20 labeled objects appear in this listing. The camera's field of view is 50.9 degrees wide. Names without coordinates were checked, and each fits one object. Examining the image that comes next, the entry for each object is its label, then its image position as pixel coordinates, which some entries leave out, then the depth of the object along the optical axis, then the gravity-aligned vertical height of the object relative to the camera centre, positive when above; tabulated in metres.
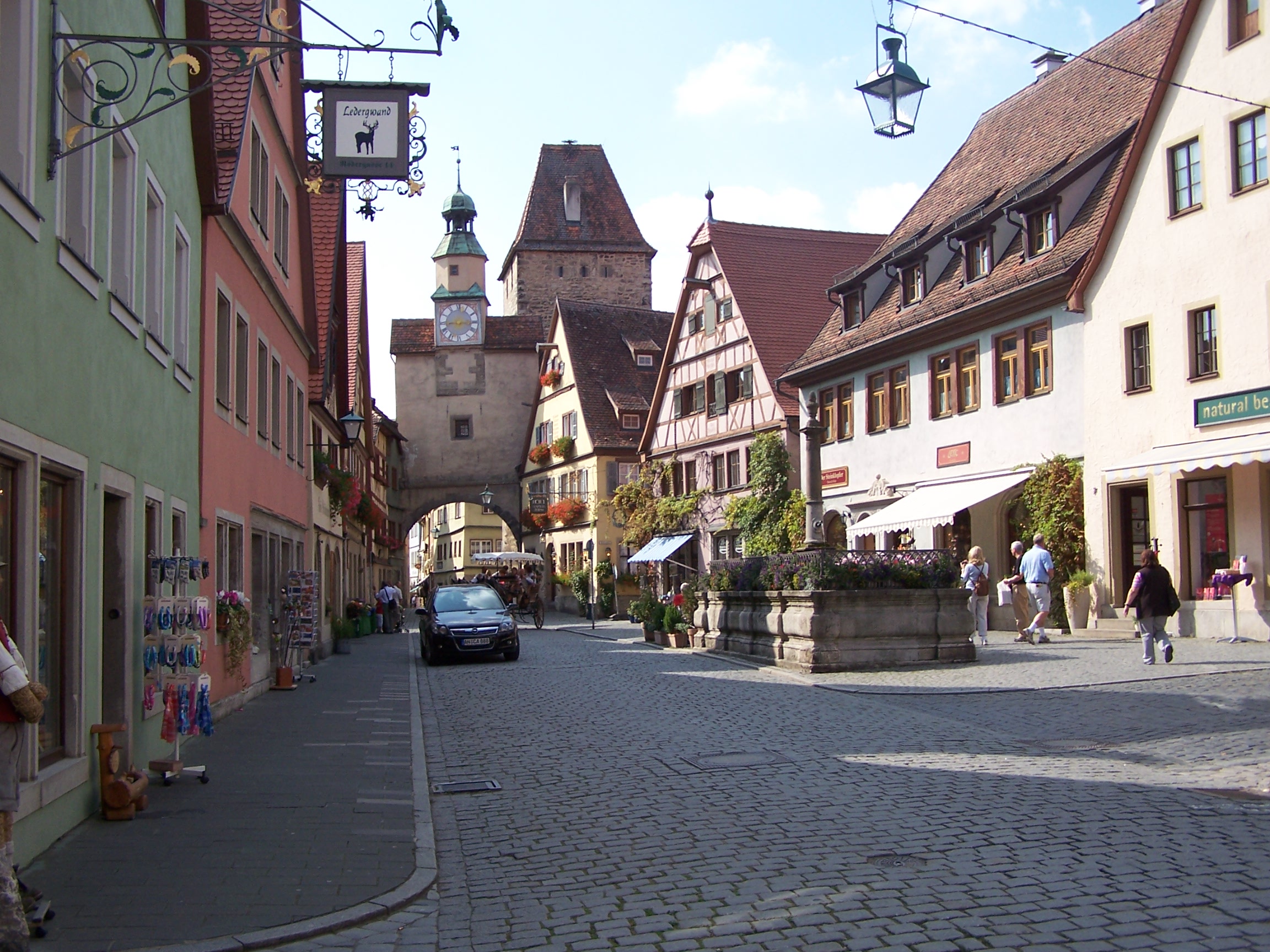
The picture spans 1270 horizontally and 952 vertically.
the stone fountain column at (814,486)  20.41 +1.01
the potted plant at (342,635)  28.70 -1.63
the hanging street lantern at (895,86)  13.00 +4.52
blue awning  40.84 +0.15
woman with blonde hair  21.22 -0.55
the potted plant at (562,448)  54.66 +4.45
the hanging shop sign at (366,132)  11.44 +3.68
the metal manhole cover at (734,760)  10.22 -1.62
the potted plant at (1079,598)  23.31 -0.91
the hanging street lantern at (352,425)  24.67 +2.52
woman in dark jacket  16.45 -0.73
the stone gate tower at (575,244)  73.69 +17.30
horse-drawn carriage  43.72 -0.94
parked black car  23.88 -1.27
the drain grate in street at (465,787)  9.92 -1.72
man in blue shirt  21.42 -0.50
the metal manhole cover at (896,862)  6.65 -1.58
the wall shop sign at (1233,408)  19.73 +2.05
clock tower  63.28 +14.49
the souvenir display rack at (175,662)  10.24 -0.76
